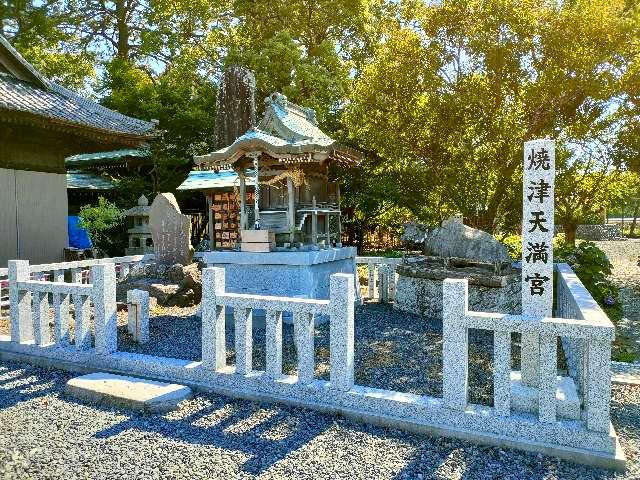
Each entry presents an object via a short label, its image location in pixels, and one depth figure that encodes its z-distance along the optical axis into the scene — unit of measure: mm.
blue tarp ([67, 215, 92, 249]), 15500
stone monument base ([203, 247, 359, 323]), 7445
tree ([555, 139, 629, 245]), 11586
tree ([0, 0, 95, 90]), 21203
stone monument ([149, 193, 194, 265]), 10805
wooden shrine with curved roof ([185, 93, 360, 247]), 7598
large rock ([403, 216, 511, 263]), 8128
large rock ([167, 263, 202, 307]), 9172
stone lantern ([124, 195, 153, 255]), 15227
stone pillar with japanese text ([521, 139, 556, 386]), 3836
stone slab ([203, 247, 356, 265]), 7383
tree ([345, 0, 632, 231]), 9867
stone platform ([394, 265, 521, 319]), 7598
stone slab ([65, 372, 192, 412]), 4234
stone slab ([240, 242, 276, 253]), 7715
